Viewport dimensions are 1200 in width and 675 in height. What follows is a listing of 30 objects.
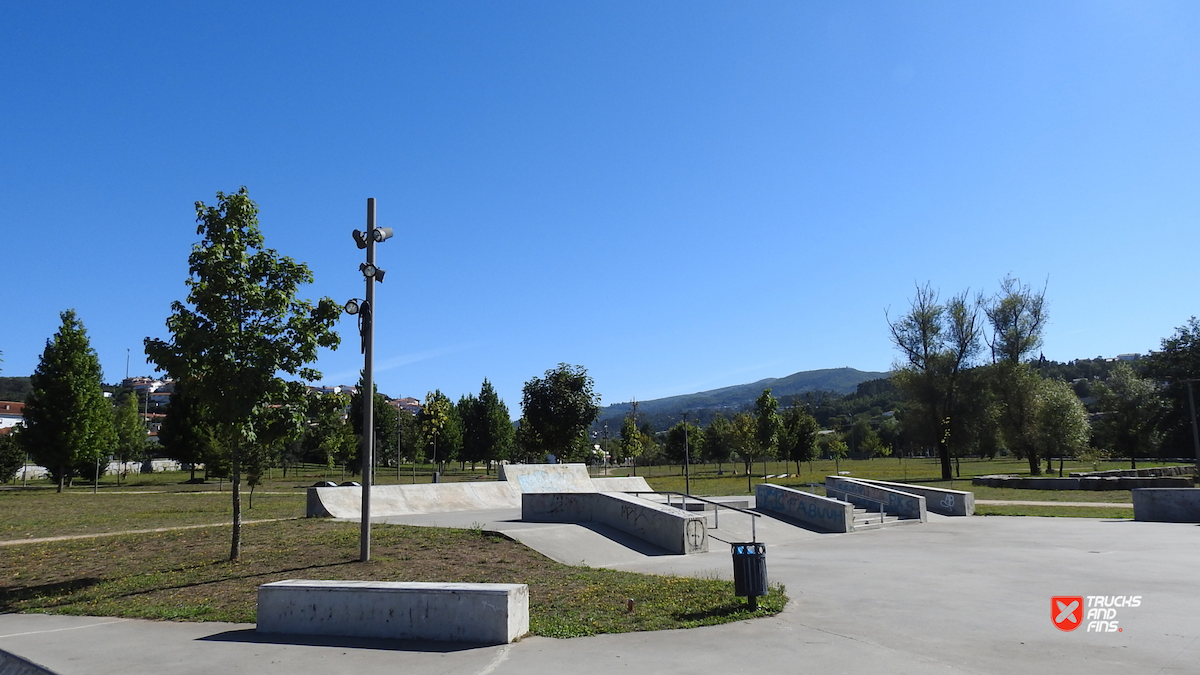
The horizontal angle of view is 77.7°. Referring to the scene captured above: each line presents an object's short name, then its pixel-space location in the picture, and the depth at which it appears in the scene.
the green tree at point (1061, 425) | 50.78
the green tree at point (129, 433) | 56.06
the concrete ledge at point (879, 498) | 23.08
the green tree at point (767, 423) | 51.66
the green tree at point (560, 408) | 44.62
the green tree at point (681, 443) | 68.75
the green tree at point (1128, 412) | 62.40
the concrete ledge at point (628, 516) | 15.38
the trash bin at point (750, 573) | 8.63
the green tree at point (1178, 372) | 57.69
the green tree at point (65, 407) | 39.69
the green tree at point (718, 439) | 71.56
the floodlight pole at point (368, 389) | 12.34
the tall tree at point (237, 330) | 12.31
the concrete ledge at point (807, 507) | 20.03
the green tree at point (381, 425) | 67.31
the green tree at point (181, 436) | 50.28
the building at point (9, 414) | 113.06
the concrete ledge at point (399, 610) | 7.62
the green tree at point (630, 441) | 59.16
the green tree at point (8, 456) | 50.81
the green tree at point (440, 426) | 64.57
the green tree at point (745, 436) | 52.16
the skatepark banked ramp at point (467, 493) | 20.78
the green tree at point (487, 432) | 70.44
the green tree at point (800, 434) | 60.59
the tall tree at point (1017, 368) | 52.44
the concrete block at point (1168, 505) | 20.91
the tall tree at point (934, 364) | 53.28
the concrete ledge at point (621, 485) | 29.55
